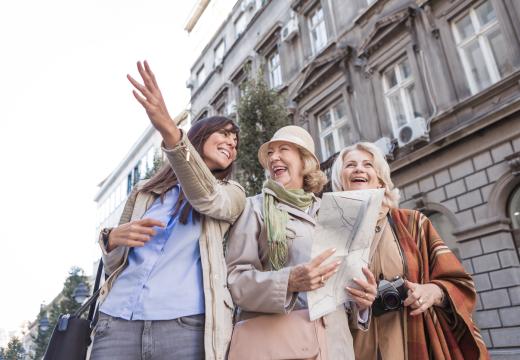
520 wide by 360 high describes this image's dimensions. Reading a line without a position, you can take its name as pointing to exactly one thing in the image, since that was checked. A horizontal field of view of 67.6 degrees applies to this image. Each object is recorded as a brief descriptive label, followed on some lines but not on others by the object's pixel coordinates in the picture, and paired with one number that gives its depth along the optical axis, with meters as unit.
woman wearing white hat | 1.64
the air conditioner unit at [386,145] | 9.66
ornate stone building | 7.33
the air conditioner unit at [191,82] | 23.63
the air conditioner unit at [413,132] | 8.78
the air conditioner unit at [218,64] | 19.86
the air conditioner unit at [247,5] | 18.77
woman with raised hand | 1.63
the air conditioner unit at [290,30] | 14.48
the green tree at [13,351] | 25.73
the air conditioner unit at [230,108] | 17.89
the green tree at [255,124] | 9.66
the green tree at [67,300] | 24.78
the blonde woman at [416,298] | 2.06
